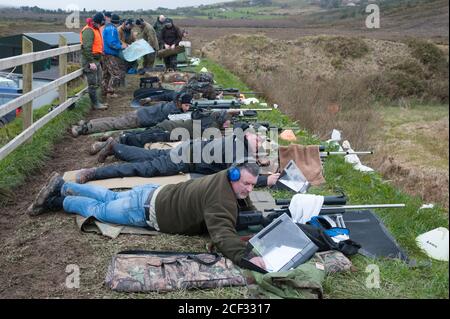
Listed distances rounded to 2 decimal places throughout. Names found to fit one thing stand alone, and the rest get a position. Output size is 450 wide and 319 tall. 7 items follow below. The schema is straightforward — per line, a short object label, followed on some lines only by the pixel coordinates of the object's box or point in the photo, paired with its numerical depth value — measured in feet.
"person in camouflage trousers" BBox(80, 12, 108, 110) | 35.37
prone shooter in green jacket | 14.74
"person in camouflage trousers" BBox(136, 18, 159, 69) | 49.67
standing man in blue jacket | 39.65
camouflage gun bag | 13.24
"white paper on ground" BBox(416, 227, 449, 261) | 17.17
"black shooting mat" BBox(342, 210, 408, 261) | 16.39
